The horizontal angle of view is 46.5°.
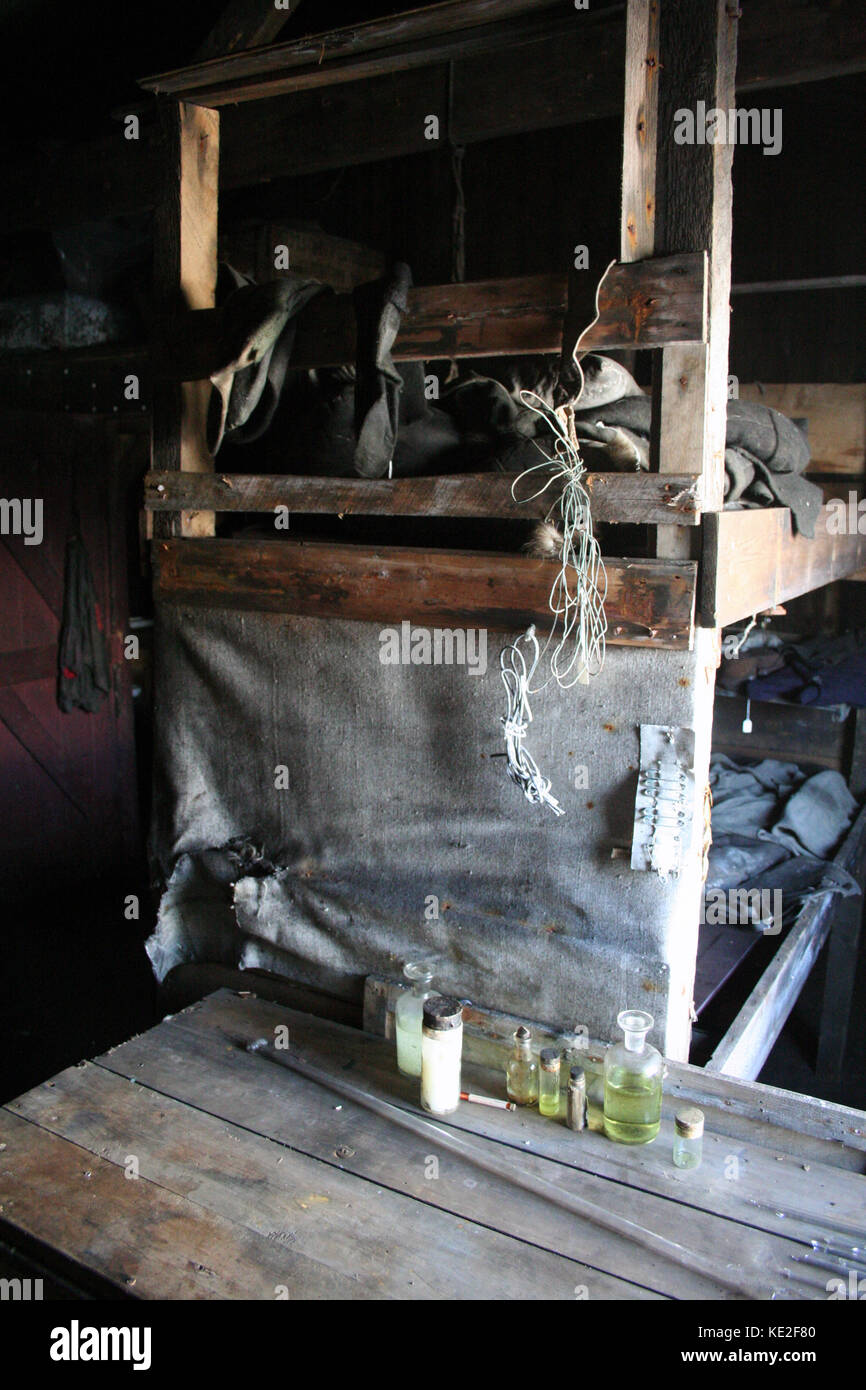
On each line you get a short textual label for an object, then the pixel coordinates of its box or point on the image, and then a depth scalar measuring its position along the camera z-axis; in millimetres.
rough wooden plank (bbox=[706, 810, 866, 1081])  3115
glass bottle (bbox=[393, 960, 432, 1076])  2590
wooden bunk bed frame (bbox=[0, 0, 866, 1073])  2307
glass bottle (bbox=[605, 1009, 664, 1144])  2344
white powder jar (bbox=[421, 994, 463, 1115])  2393
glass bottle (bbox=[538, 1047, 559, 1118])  2434
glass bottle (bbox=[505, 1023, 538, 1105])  2508
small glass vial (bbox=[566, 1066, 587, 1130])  2387
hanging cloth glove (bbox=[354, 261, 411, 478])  2543
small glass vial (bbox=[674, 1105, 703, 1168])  2219
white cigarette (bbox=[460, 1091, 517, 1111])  2490
